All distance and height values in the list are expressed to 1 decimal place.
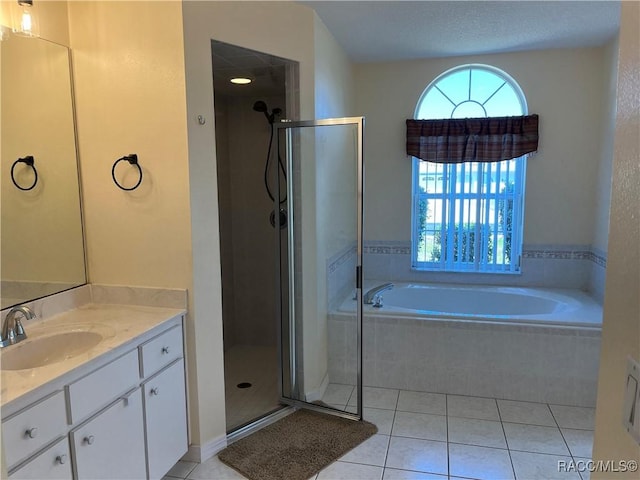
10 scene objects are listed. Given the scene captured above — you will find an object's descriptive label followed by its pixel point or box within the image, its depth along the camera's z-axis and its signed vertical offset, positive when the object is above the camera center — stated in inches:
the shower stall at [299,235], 109.7 -13.9
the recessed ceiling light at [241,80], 123.0 +28.6
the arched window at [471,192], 156.9 -3.8
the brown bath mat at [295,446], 91.3 -58.9
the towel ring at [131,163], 88.1 +3.5
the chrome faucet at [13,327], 69.5 -22.7
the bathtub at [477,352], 116.7 -46.9
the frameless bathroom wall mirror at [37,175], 77.0 +1.4
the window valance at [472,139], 150.9 +14.9
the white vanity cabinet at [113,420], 56.6 -35.5
